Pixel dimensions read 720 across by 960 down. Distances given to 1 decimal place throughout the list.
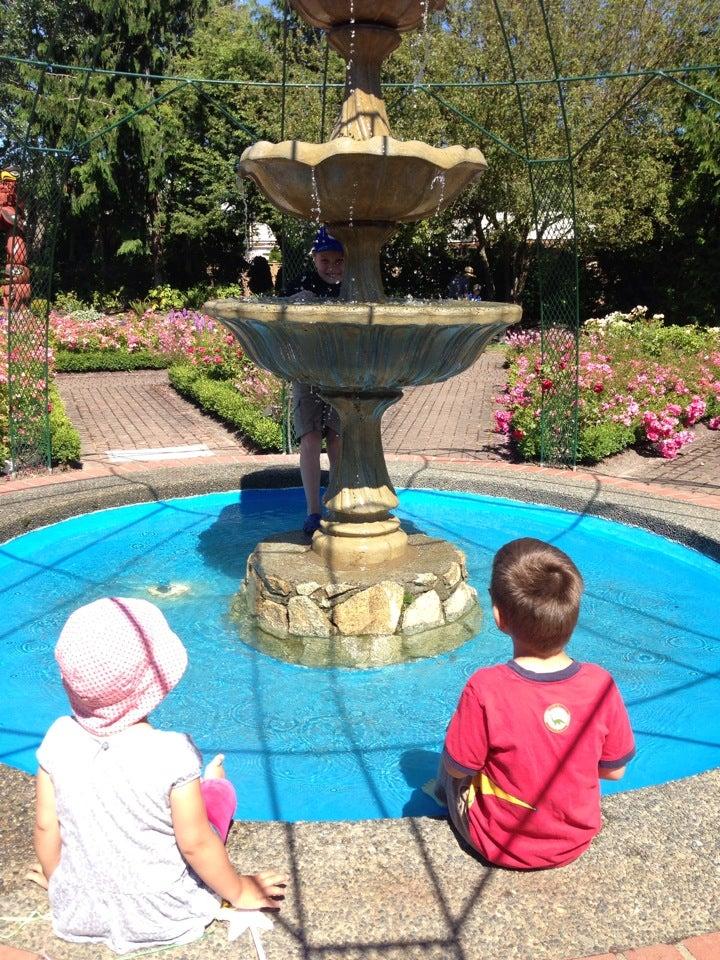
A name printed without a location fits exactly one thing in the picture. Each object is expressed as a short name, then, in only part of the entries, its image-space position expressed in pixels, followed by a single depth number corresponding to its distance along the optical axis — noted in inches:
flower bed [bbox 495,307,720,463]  333.7
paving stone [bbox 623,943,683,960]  77.7
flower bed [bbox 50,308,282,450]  423.5
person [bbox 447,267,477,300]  965.8
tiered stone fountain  155.1
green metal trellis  280.8
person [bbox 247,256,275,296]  487.5
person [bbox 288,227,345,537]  205.6
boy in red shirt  82.6
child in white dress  69.4
